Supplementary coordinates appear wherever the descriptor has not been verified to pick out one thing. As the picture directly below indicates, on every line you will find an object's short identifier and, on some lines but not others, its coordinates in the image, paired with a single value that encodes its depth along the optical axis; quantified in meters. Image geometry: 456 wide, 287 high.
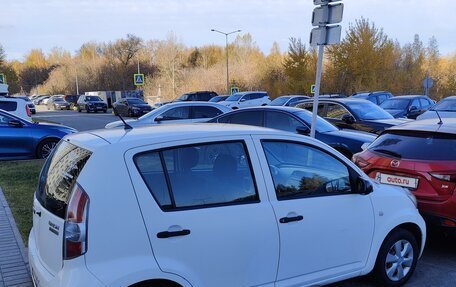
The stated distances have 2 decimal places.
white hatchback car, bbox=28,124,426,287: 2.78
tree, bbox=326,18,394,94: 46.38
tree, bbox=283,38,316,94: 49.16
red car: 4.85
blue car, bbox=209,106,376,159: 8.81
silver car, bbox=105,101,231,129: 13.27
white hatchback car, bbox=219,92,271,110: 32.06
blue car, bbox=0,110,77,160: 11.30
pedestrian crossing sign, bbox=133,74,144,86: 42.44
